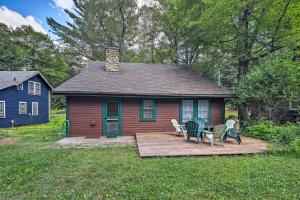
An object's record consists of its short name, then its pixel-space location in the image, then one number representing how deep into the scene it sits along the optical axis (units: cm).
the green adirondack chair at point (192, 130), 721
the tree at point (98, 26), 2039
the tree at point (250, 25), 1061
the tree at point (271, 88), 862
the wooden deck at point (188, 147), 587
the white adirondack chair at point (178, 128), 858
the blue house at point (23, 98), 1531
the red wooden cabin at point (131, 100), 899
